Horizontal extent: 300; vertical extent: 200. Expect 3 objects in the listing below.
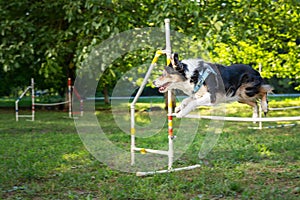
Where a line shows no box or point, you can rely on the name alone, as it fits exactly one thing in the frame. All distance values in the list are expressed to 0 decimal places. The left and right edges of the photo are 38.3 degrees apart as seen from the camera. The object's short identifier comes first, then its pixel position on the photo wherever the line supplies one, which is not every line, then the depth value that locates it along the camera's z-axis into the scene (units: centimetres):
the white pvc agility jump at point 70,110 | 1331
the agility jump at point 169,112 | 559
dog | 374
